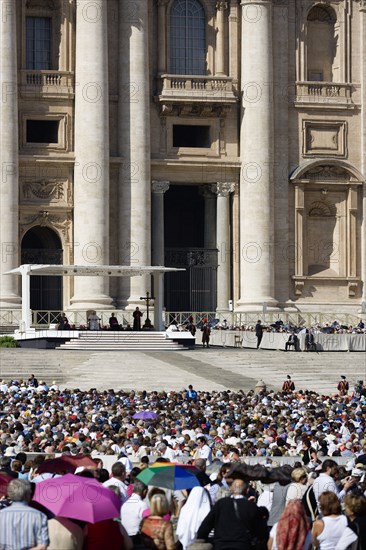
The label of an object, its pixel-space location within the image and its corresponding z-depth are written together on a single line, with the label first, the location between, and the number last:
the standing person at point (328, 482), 17.50
